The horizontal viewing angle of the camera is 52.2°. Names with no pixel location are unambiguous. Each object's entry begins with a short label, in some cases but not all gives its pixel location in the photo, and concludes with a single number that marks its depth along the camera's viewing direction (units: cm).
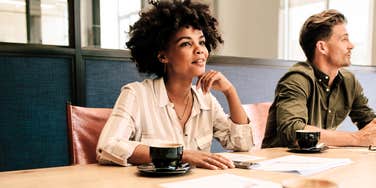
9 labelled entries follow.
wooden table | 83
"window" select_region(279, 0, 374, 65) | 364
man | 155
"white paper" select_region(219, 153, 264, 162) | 118
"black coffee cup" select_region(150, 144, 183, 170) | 93
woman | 135
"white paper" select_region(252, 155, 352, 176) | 99
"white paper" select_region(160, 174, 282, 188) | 81
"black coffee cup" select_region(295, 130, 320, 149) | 131
